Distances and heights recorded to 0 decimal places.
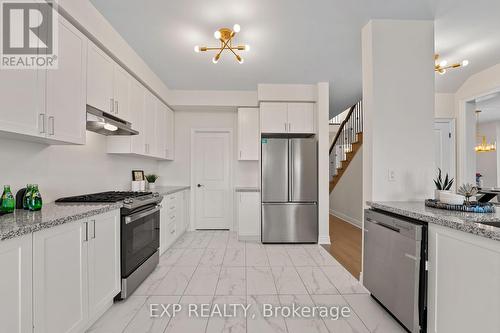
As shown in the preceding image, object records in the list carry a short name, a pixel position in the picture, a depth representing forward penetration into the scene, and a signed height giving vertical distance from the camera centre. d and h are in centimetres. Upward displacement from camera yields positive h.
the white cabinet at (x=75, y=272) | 138 -74
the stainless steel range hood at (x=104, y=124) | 226 +43
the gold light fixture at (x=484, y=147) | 589 +49
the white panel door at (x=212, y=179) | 494 -26
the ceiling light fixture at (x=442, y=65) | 318 +139
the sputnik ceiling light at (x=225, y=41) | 254 +143
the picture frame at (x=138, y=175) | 369 -14
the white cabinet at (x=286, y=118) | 428 +88
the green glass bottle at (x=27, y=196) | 172 -22
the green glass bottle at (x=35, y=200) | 171 -25
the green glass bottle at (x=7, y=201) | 159 -24
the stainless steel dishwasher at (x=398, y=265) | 166 -79
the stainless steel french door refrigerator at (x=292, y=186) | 406 -33
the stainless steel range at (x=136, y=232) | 223 -69
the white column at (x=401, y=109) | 244 +59
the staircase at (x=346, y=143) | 552 +59
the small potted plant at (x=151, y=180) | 406 -23
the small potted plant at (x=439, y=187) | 208 -19
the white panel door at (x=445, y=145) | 440 +40
